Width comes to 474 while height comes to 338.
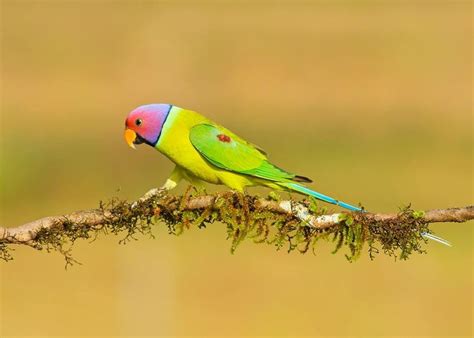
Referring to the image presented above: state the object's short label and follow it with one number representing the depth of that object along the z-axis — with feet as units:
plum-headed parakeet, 41.91
